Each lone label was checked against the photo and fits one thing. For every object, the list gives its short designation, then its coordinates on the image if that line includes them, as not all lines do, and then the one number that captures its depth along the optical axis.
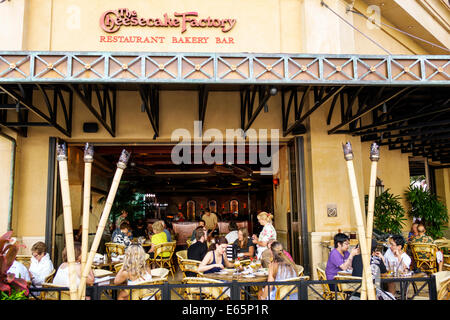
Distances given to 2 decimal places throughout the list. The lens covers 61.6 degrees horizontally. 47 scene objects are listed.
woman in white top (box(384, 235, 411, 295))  5.76
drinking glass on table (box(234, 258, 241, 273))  5.76
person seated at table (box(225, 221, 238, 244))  9.38
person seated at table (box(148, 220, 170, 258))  9.09
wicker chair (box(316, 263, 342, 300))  5.34
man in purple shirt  5.77
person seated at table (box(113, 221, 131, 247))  9.36
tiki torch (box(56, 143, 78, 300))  3.28
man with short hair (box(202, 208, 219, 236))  14.91
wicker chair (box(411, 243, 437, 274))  8.62
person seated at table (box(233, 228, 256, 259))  7.93
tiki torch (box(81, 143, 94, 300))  3.35
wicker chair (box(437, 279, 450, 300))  4.72
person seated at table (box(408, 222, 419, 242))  9.39
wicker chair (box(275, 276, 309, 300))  4.64
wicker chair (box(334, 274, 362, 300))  4.88
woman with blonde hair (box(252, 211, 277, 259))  7.38
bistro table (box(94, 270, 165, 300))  5.20
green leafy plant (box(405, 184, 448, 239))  12.50
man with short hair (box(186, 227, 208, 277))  6.73
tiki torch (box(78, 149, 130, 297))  3.42
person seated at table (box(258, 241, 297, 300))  4.80
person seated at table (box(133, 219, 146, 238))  13.62
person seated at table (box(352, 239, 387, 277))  5.09
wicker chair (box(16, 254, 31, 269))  7.50
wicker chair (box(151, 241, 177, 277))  8.98
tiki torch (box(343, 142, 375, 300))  3.46
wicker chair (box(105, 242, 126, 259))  8.81
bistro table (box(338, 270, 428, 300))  5.40
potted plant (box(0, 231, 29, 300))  3.68
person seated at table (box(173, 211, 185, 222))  18.25
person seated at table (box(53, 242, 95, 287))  5.02
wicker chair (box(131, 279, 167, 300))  4.61
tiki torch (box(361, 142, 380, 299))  3.53
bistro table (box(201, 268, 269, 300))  5.43
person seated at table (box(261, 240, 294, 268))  6.13
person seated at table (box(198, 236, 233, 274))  5.79
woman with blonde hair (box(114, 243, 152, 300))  4.74
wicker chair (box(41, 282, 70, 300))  4.77
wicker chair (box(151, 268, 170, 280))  5.36
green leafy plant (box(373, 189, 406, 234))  11.09
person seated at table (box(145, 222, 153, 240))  13.91
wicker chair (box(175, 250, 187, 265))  7.68
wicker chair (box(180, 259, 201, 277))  6.43
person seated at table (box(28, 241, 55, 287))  5.58
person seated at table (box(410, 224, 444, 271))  8.79
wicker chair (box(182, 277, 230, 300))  4.85
